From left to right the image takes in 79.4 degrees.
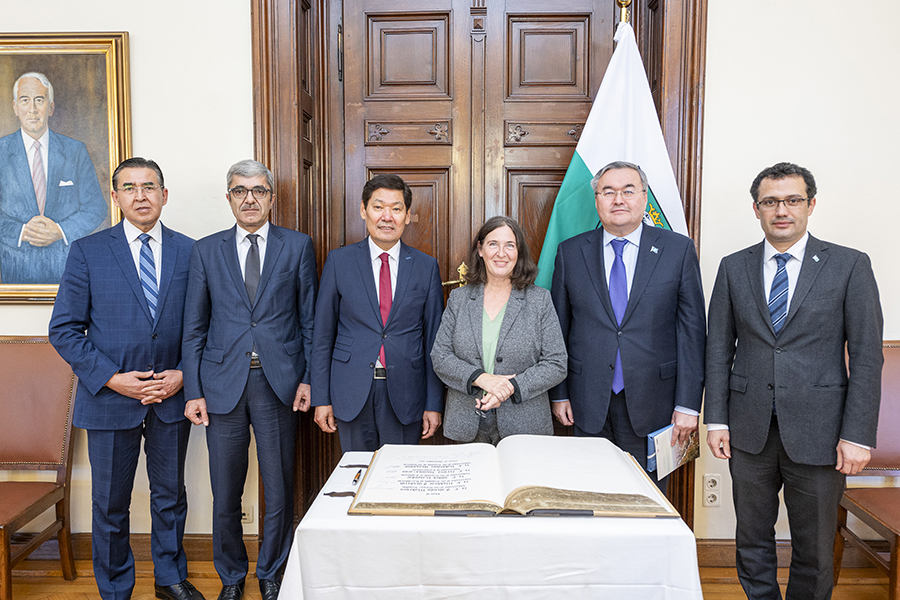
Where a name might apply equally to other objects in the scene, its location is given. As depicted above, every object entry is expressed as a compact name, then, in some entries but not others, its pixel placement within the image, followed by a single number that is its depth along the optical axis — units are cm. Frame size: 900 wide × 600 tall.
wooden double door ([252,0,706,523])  278
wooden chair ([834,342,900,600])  208
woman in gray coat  194
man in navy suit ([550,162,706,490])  207
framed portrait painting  260
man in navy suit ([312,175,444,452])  220
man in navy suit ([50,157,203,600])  219
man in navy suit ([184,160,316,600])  221
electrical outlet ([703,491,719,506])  266
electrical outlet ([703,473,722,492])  265
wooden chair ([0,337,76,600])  251
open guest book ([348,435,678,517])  112
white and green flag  247
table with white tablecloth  109
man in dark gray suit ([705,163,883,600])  181
